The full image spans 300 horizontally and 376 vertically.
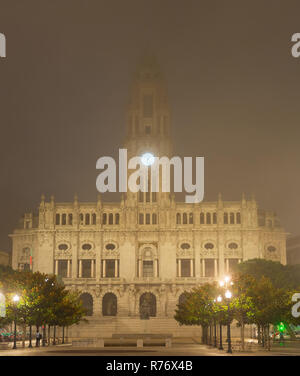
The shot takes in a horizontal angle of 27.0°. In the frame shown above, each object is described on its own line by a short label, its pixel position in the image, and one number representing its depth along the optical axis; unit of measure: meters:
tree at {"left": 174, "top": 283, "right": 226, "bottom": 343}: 72.06
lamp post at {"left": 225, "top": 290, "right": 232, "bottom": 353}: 51.75
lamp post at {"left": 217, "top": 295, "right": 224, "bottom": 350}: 62.81
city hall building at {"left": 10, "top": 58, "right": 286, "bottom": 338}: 126.00
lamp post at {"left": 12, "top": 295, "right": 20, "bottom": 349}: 60.94
